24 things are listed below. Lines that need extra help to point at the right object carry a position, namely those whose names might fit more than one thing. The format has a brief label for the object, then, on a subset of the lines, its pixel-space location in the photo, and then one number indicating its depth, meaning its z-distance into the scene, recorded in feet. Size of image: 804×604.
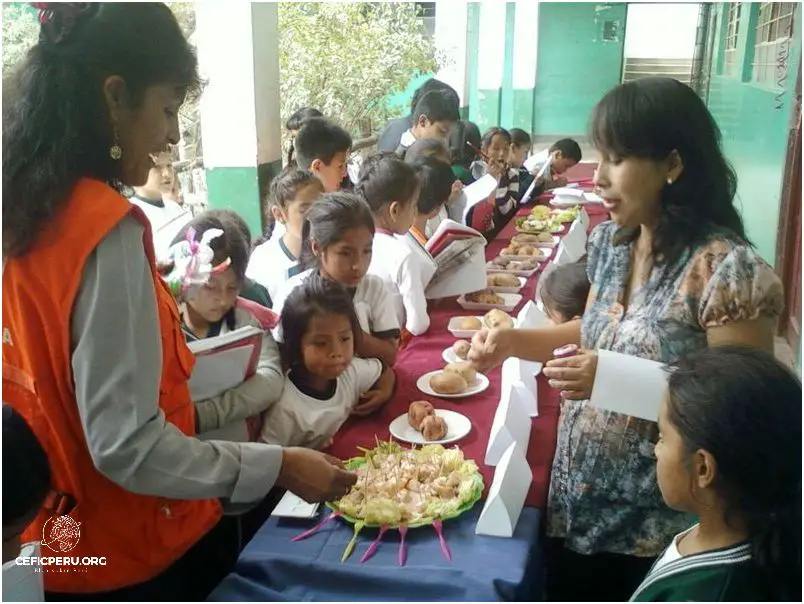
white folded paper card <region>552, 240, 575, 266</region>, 9.92
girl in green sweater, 2.81
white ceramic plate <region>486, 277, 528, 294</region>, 8.71
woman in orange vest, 2.81
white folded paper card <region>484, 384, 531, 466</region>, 4.32
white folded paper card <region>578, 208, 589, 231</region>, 13.01
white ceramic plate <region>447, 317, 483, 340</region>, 7.08
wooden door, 10.96
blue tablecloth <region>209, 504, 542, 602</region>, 3.42
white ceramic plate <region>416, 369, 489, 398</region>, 5.65
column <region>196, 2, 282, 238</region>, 9.27
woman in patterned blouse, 3.52
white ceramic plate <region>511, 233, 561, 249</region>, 11.47
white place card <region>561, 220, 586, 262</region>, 10.70
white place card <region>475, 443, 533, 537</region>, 3.75
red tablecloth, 4.66
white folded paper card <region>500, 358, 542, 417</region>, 5.09
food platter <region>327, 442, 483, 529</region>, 3.85
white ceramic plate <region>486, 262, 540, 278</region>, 9.55
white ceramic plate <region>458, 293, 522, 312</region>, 8.02
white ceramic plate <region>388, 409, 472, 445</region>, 4.90
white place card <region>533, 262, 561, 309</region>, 8.41
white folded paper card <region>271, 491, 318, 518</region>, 3.94
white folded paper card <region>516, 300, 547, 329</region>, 6.22
